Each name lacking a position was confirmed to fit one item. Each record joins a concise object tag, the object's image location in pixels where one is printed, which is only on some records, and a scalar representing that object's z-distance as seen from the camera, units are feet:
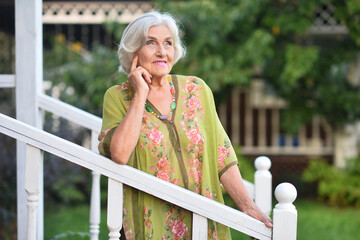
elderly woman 7.67
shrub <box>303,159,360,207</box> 25.90
